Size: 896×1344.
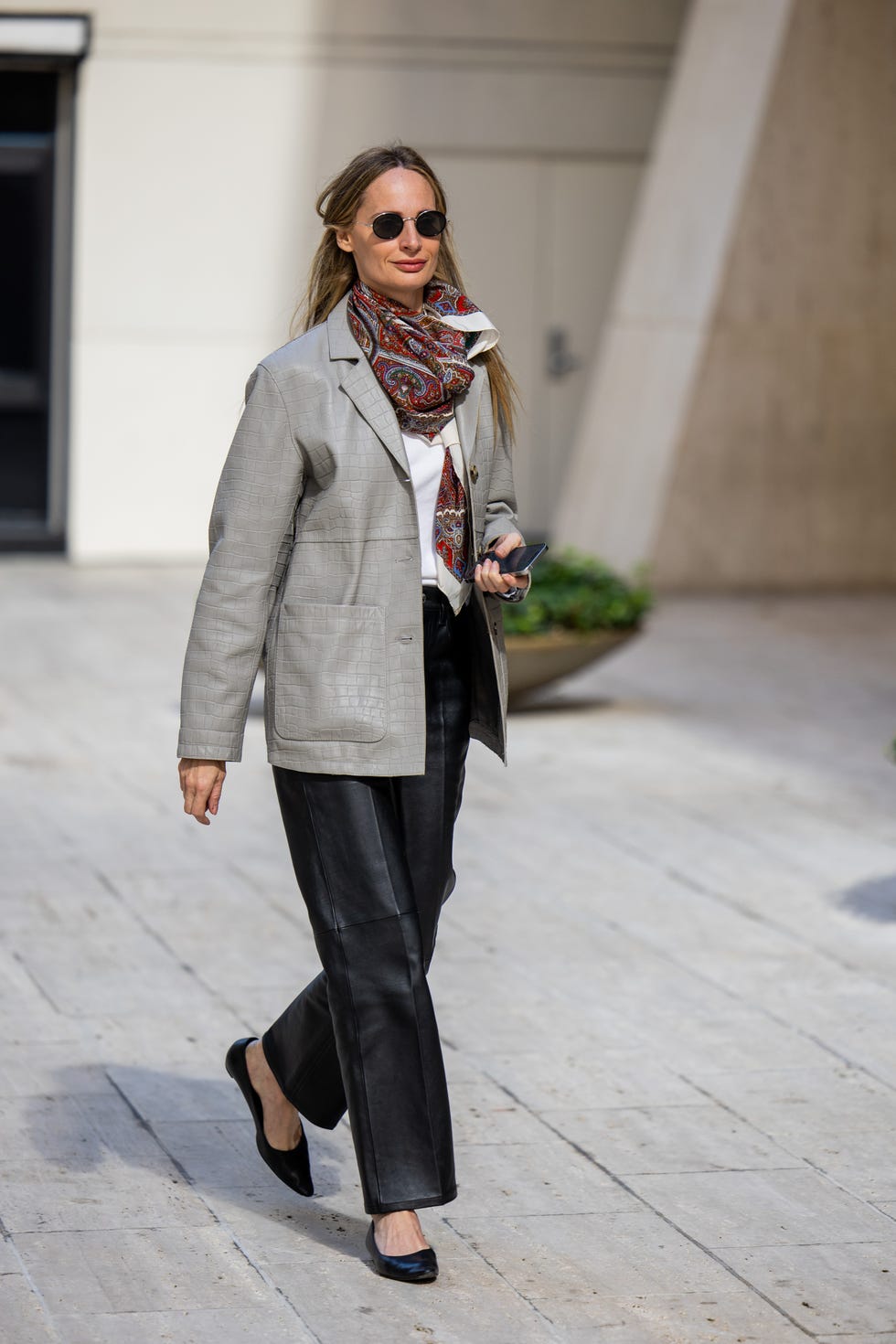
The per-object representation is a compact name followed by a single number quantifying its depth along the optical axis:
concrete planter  19.44
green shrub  19.64
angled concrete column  28.97
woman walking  7.51
